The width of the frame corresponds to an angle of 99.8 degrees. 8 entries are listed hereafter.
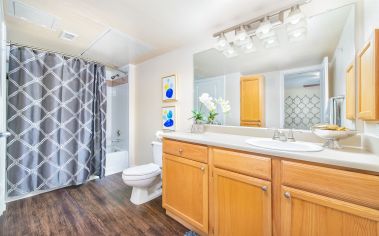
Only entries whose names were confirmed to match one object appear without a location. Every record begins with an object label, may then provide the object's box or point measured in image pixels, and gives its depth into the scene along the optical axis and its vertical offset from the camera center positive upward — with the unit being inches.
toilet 74.2 -29.5
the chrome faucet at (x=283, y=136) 52.8 -6.7
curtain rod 78.7 +37.8
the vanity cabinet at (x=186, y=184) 54.1 -25.0
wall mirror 48.3 +14.1
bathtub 114.0 -32.6
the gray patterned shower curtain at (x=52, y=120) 77.5 -1.5
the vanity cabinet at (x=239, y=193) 40.8 -21.8
